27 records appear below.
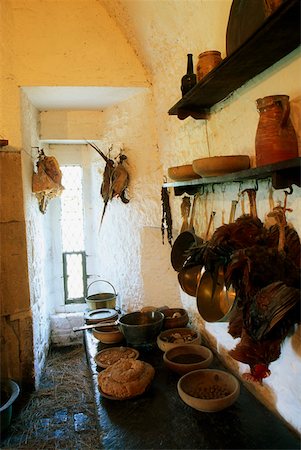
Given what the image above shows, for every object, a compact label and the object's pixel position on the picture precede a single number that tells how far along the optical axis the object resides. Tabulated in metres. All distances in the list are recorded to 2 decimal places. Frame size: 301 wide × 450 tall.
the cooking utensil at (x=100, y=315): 2.14
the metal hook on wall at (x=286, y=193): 0.94
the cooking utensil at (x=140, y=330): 1.66
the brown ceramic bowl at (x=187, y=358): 1.37
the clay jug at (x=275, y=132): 0.89
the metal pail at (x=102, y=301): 2.46
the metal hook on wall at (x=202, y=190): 1.62
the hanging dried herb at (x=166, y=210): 2.03
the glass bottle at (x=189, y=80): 1.40
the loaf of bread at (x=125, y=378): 1.27
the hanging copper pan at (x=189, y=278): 1.54
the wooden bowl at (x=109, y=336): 1.81
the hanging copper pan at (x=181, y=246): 1.67
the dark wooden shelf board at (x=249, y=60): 0.75
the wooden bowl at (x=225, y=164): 1.10
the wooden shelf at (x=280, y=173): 0.78
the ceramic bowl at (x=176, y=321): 1.82
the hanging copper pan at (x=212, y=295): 1.20
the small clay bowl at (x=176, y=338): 1.57
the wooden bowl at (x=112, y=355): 1.55
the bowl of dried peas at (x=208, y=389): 1.11
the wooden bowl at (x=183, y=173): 1.50
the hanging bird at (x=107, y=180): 2.48
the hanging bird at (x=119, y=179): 2.41
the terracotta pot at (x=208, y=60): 1.24
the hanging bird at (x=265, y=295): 0.83
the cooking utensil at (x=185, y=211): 1.72
